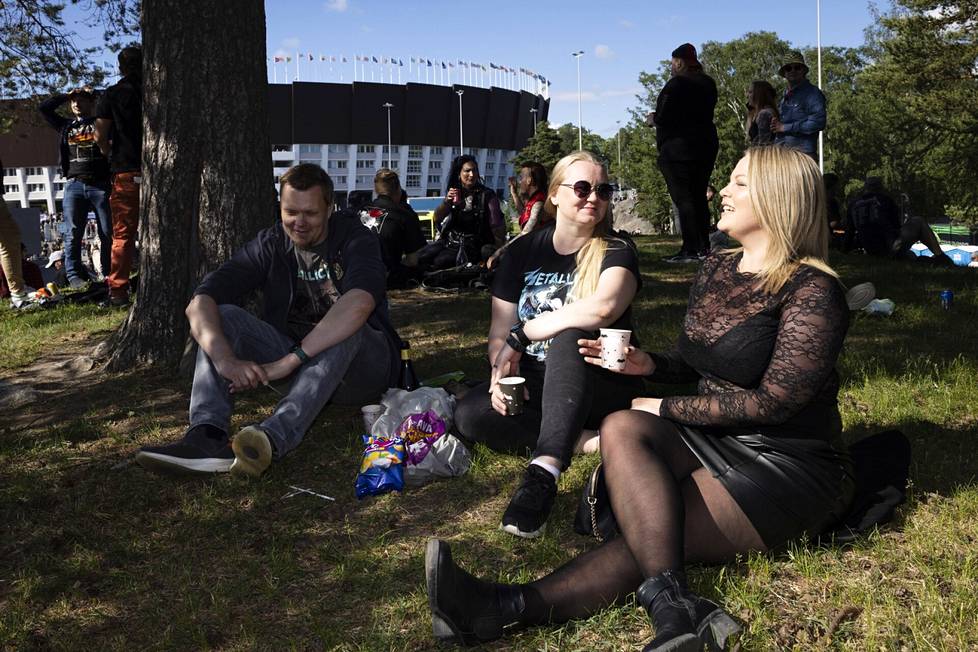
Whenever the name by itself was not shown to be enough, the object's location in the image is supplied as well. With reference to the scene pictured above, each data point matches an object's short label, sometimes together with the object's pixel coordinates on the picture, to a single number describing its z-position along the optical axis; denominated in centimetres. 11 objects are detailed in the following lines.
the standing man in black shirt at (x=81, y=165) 935
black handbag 318
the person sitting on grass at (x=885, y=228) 1231
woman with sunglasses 348
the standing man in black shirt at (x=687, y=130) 930
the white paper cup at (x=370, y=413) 464
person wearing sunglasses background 953
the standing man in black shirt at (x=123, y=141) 851
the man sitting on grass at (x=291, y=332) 412
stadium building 9006
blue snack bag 410
